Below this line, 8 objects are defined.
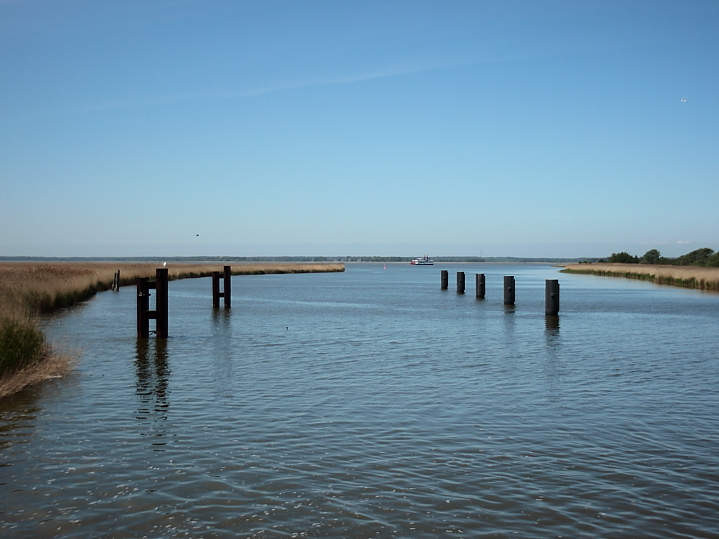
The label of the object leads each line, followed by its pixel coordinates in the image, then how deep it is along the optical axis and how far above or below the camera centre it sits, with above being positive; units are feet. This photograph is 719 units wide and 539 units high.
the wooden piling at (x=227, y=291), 100.97 -4.48
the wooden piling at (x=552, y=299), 84.58 -4.61
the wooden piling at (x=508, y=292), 106.42 -4.71
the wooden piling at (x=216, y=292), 98.27 -4.46
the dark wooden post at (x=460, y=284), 146.94 -4.85
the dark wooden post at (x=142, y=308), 56.59 -4.05
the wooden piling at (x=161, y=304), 57.26 -3.73
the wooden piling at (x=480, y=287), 123.65 -4.60
